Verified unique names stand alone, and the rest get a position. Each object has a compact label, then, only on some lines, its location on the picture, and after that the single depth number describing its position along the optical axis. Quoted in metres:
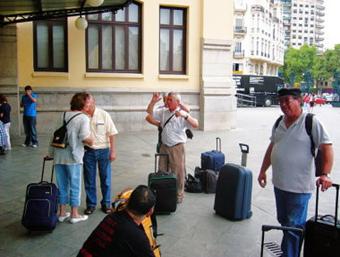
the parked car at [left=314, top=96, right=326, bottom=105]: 52.66
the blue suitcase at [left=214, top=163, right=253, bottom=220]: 5.81
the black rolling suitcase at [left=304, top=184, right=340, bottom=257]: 3.62
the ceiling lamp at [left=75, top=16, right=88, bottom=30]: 14.18
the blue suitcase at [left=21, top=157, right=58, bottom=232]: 5.05
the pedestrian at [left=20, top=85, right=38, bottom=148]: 12.02
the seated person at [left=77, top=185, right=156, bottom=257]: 2.80
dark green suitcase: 5.92
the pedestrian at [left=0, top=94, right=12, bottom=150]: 11.20
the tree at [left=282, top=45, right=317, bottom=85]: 94.00
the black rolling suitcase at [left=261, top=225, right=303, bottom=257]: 4.76
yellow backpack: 3.24
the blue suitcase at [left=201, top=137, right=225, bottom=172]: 7.86
